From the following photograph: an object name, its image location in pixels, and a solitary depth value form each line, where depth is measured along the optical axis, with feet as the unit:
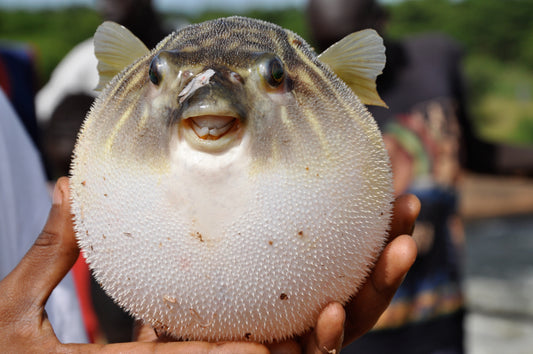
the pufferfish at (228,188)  1.95
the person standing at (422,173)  5.41
